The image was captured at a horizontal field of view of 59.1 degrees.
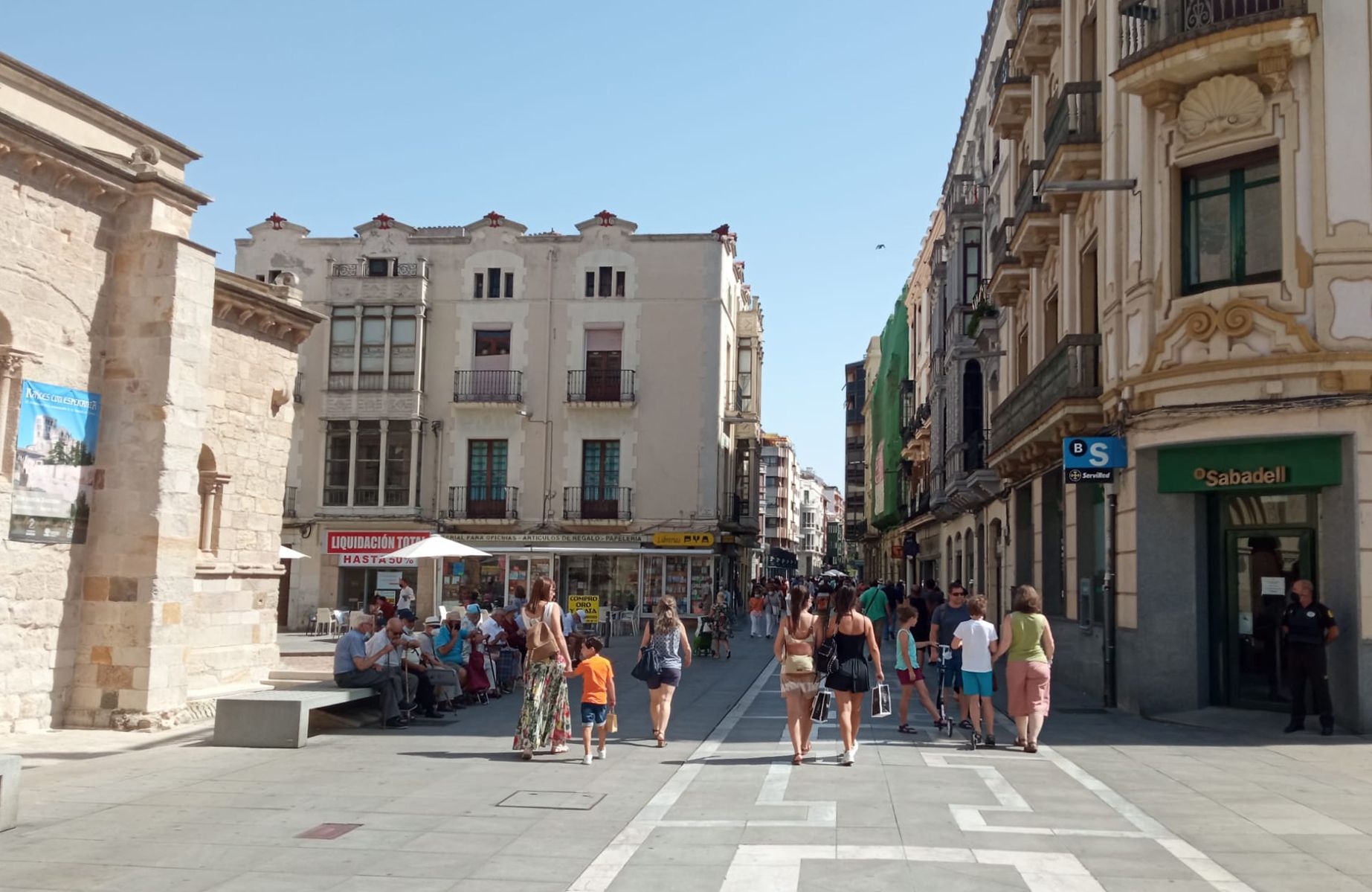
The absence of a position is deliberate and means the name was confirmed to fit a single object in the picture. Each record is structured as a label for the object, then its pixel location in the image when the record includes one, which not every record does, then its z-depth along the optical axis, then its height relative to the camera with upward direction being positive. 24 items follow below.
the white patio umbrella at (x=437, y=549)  21.70 +0.22
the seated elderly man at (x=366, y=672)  13.51 -1.26
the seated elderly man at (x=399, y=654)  13.73 -1.08
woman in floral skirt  11.37 -1.11
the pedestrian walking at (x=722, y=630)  25.41 -1.31
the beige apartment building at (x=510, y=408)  38.25 +4.91
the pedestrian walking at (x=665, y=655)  12.26 -0.91
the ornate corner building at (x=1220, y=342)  13.59 +2.89
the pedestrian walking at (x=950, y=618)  14.62 -0.53
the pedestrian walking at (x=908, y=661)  13.94 -1.01
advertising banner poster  12.40 +0.91
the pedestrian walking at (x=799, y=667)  11.02 -0.89
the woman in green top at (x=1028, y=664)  11.98 -0.88
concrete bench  11.91 -1.62
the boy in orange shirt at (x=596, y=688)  11.34 -1.16
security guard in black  12.98 -0.69
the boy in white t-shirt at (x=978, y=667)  12.27 -0.93
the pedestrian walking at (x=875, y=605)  24.11 -0.65
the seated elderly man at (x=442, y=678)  15.20 -1.46
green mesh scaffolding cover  52.62 +7.59
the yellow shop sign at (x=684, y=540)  37.50 +0.84
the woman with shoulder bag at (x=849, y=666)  11.03 -0.86
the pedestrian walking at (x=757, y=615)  33.22 -1.26
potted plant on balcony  27.97 +6.07
